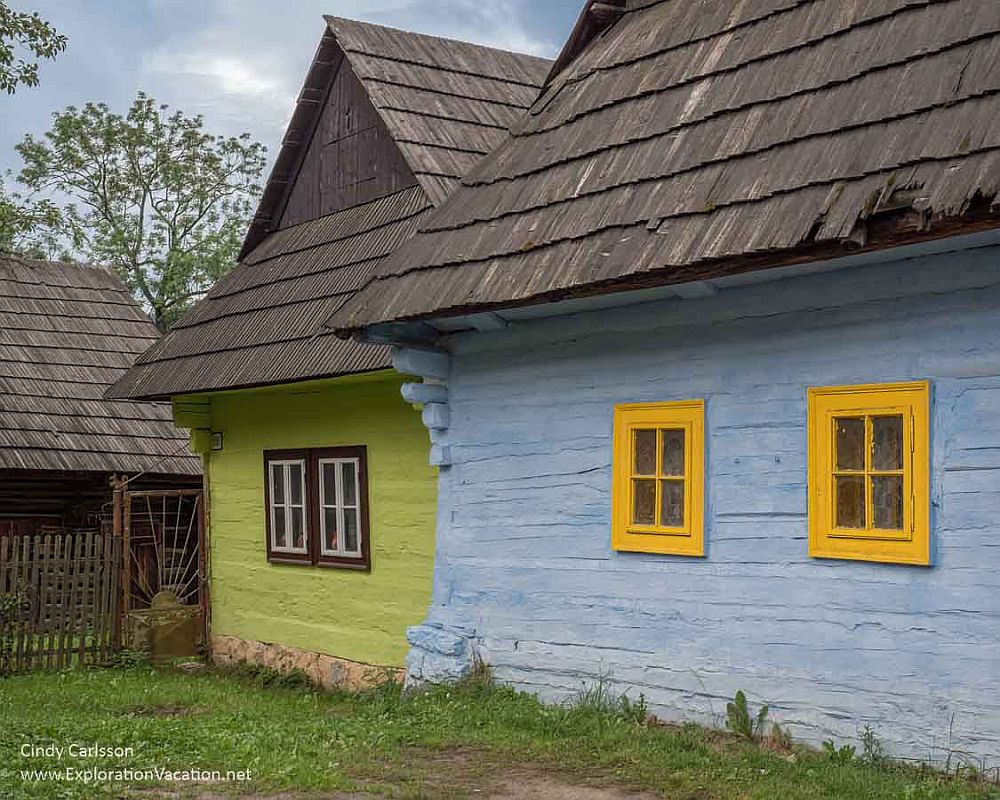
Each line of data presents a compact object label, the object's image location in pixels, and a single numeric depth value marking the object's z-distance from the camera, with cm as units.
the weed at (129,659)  1274
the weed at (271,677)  1142
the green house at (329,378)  1058
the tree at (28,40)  1552
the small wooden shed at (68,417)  1756
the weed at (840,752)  662
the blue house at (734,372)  630
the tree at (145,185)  3200
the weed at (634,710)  770
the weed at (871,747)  654
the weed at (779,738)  698
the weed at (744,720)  714
